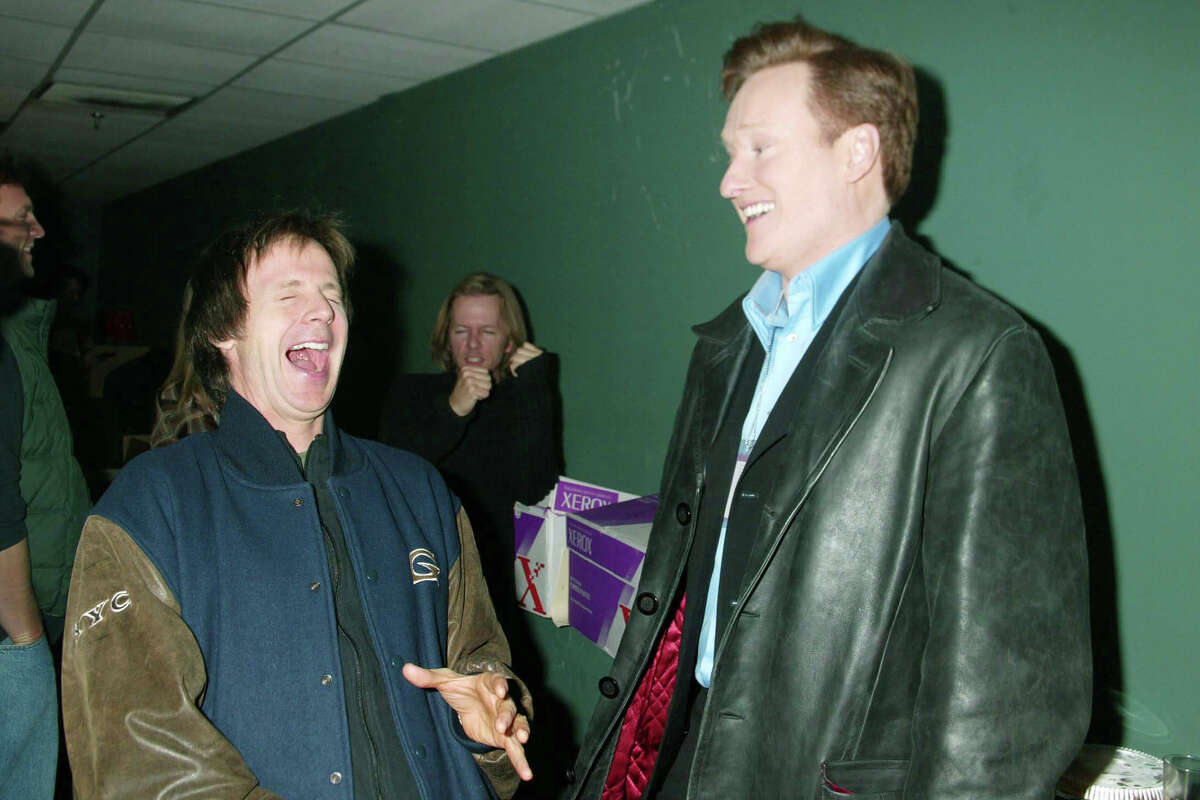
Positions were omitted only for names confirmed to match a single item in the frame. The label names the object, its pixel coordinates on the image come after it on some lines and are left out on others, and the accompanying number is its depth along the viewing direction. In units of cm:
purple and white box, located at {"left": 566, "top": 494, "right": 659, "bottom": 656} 237
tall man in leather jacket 113
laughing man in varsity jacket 117
